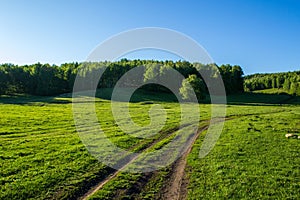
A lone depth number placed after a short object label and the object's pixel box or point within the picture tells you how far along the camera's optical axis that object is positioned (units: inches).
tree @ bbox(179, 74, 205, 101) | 3696.9
